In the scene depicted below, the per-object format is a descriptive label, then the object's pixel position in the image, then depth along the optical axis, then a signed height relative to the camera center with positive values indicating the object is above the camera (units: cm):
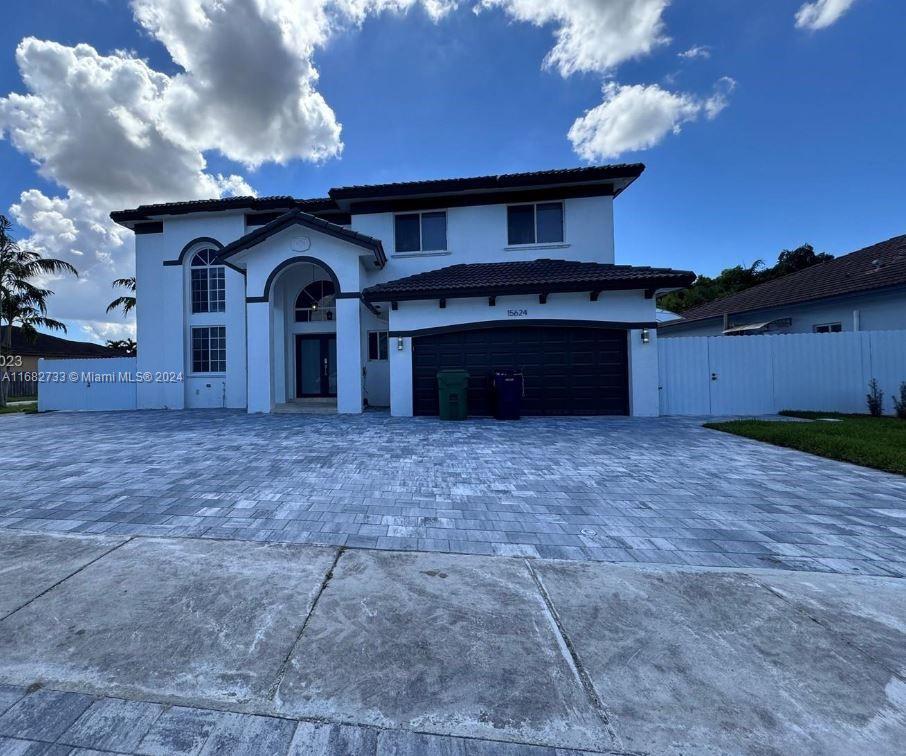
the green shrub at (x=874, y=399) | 1045 -62
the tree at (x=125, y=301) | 1788 +419
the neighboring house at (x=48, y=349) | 2913 +372
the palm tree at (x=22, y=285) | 1677 +486
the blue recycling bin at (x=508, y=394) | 1084 -32
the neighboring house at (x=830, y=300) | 1255 +299
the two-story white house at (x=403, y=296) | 1123 +276
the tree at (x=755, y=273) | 3069 +872
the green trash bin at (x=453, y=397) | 1081 -38
